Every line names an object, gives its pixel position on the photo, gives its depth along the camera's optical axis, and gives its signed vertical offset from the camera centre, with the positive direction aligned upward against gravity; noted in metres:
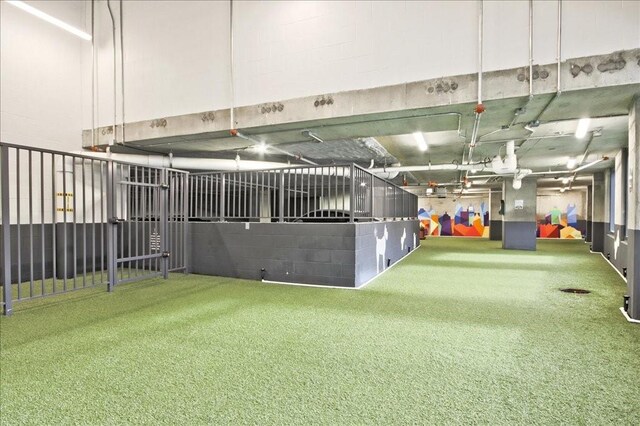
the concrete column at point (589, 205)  17.44 +0.24
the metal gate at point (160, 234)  5.09 -0.46
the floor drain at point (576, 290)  5.24 -1.31
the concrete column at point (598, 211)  11.87 -0.08
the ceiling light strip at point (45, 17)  5.71 +3.55
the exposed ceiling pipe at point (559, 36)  3.96 +2.09
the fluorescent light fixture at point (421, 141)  6.98 +1.53
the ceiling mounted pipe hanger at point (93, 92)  6.99 +2.51
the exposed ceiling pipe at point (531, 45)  4.07 +2.04
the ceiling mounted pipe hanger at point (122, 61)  6.80 +3.09
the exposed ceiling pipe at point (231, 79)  5.79 +2.31
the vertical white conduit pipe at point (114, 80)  6.85 +2.71
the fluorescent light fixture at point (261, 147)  6.95 +1.40
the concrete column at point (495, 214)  19.22 -0.27
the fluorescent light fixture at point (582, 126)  5.61 +1.49
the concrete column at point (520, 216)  13.19 -0.27
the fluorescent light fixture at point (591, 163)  9.23 +1.36
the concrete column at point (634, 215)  3.87 -0.07
